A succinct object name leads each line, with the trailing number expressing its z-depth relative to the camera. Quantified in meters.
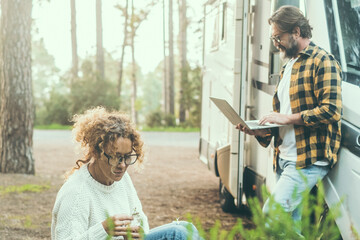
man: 3.15
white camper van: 3.14
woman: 2.56
